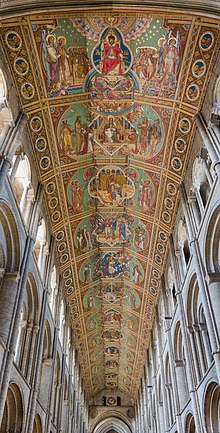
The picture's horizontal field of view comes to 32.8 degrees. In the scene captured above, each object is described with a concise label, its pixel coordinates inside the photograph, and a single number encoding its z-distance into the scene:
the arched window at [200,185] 13.34
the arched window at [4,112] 11.63
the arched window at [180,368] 14.98
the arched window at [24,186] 13.76
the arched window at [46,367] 15.01
